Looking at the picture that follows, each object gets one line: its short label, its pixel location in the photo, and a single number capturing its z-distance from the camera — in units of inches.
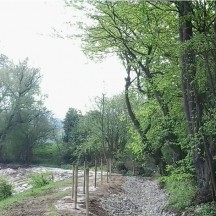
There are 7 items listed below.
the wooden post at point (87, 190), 347.9
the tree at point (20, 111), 1564.7
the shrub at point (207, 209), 369.8
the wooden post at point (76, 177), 405.0
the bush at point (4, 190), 568.5
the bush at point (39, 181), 680.0
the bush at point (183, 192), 439.4
